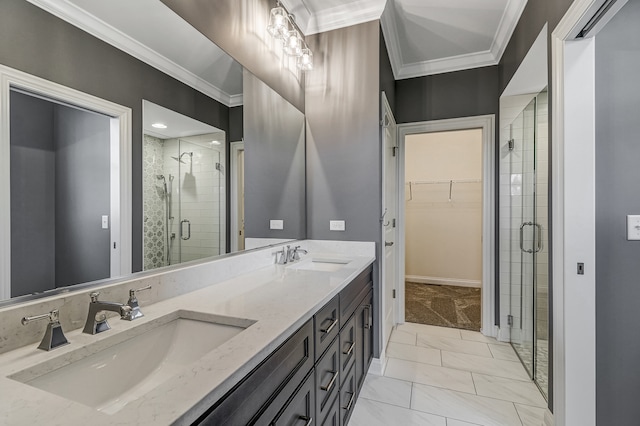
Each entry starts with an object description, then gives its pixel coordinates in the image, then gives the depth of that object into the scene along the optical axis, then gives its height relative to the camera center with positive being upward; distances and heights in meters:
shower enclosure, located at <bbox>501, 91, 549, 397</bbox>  2.07 -0.19
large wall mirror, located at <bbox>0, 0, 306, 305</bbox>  0.78 +0.22
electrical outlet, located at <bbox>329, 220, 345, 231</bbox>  2.36 -0.11
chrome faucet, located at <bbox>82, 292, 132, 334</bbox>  0.85 -0.29
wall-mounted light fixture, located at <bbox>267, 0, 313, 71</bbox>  1.95 +1.21
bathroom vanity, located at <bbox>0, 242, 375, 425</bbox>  0.57 -0.36
